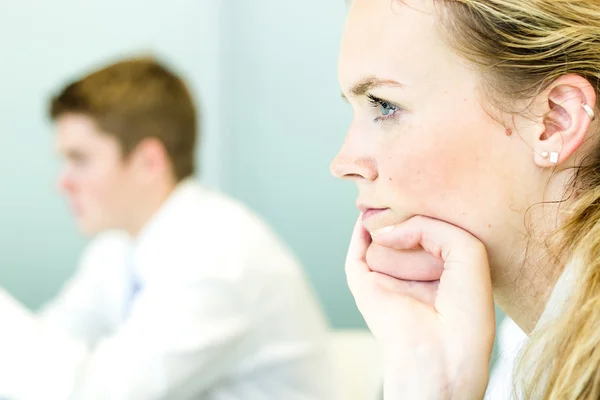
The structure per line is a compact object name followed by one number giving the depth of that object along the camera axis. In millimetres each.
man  1542
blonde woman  1216
